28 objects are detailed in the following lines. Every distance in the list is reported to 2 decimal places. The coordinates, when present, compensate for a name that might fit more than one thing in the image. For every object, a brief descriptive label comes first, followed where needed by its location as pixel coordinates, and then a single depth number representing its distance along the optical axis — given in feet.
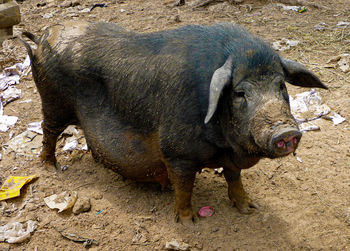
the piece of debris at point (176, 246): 10.41
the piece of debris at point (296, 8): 24.52
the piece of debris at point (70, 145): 14.80
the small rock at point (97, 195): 12.41
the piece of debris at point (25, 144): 14.70
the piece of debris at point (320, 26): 21.63
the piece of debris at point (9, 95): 17.85
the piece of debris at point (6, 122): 16.07
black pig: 8.50
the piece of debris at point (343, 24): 21.84
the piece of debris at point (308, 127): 14.61
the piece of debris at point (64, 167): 13.75
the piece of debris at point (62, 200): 11.91
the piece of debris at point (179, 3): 27.02
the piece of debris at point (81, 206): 11.78
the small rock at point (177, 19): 23.76
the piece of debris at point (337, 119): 14.87
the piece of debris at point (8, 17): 22.53
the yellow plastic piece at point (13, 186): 12.35
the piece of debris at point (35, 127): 15.74
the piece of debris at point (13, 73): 19.02
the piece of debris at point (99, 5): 27.90
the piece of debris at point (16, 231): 10.90
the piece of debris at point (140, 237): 10.84
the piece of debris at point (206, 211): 11.57
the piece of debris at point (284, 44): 19.83
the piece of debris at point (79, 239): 10.80
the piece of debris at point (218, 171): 13.25
